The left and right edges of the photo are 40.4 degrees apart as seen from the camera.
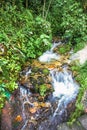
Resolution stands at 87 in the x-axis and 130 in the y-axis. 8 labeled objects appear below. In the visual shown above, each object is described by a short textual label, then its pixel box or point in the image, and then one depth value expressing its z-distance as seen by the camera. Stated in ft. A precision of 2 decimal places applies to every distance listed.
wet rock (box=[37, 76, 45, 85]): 12.30
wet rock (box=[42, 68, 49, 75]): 13.01
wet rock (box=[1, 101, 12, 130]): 10.29
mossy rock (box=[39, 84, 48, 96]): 11.93
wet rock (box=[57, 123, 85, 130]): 10.59
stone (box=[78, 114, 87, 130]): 10.62
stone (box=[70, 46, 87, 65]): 14.49
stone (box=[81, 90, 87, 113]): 11.44
